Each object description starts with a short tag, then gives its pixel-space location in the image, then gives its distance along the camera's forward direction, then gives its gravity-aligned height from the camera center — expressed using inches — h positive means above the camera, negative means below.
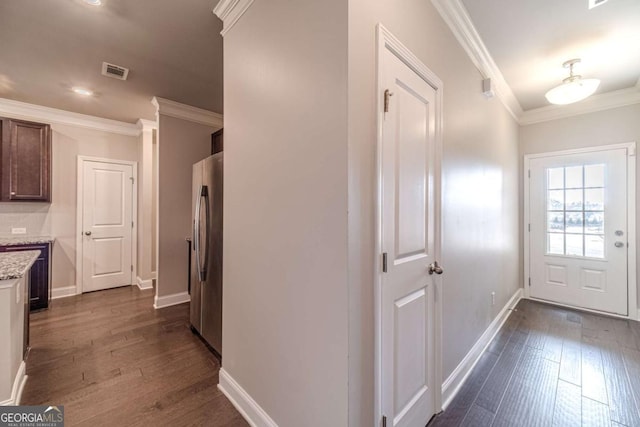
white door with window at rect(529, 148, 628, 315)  126.6 -8.3
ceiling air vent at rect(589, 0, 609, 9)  71.9 +59.4
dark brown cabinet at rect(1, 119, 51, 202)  129.8 +27.1
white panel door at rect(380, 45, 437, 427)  50.1 -6.9
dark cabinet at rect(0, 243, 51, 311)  128.7 -33.1
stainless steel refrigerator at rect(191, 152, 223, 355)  88.6 -12.8
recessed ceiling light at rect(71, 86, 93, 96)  123.5 +59.8
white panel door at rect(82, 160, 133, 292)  161.6 -7.7
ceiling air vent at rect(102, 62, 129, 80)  104.1 +59.5
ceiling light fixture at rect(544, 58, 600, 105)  94.8 +47.2
